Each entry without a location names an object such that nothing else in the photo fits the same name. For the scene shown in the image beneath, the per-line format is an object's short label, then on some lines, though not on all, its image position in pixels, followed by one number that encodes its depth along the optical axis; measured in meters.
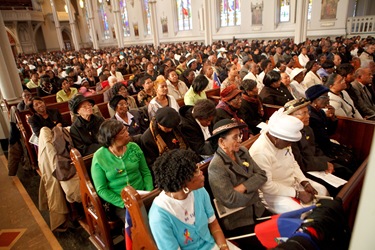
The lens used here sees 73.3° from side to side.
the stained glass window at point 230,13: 20.05
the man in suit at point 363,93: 4.53
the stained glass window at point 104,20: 34.50
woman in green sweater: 2.35
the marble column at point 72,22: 26.50
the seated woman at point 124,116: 3.71
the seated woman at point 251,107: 3.88
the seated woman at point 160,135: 2.66
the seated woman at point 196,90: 4.26
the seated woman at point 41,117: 3.56
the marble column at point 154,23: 19.03
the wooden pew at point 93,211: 2.37
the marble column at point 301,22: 12.51
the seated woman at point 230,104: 3.39
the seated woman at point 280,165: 2.21
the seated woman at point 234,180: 2.03
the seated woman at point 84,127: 3.15
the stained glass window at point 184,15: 23.30
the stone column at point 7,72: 5.27
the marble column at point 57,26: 27.48
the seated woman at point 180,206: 1.61
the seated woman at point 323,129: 3.17
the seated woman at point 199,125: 2.99
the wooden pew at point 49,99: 5.84
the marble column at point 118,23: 22.50
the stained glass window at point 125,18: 30.51
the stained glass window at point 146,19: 27.56
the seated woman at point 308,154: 2.74
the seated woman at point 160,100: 3.88
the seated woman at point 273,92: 4.34
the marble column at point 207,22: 15.64
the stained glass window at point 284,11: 17.50
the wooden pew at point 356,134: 3.29
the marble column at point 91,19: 26.38
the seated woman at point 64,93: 5.57
